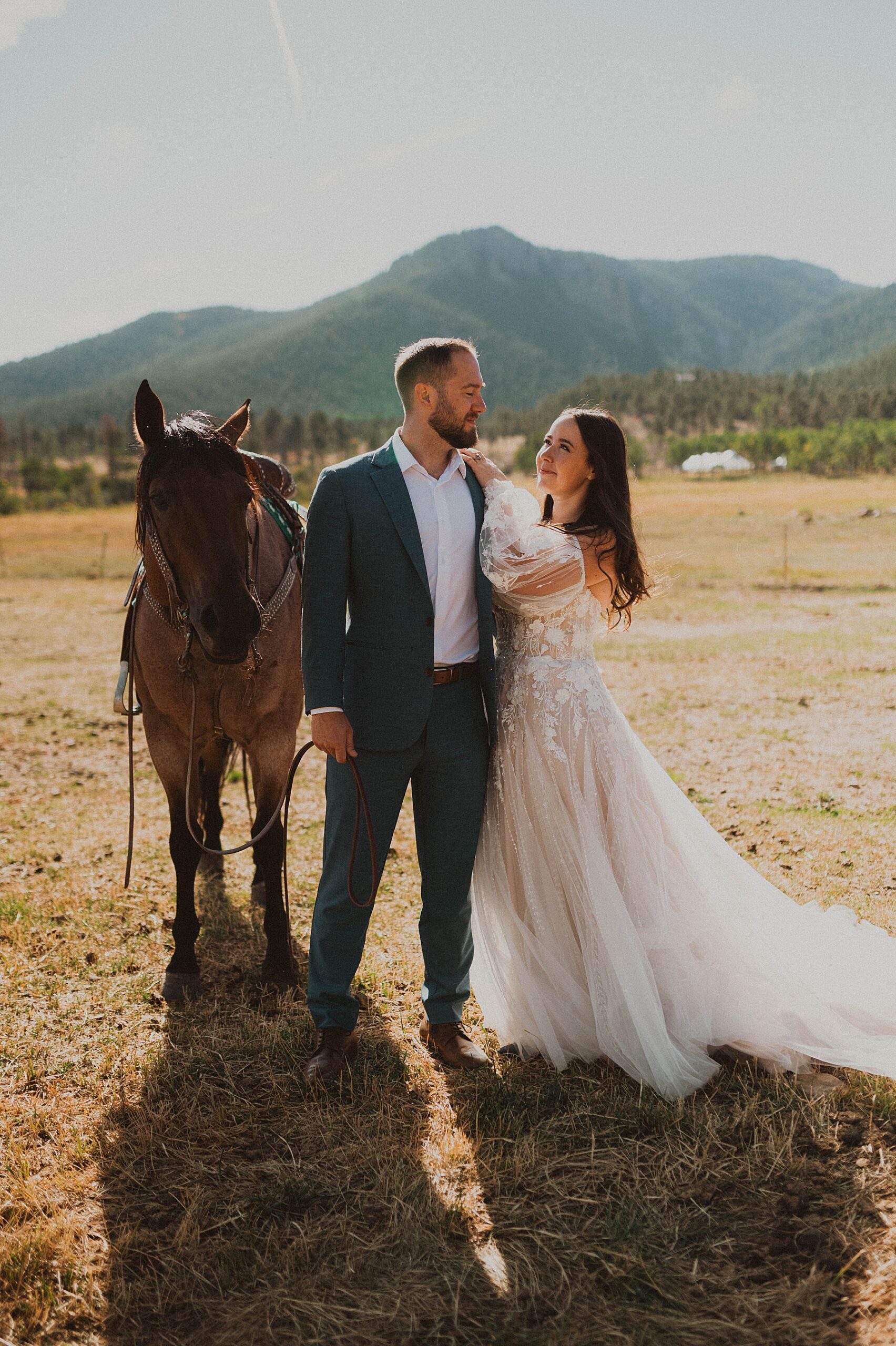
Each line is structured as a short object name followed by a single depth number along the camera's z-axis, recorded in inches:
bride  120.3
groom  116.9
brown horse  127.0
